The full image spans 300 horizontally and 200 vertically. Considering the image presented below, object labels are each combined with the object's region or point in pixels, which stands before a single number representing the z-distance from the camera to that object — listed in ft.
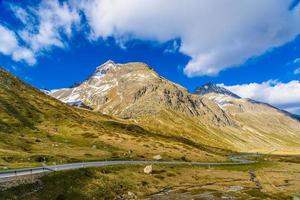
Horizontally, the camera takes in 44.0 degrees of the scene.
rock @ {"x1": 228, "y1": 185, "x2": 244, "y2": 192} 323.37
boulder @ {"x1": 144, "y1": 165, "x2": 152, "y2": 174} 346.48
